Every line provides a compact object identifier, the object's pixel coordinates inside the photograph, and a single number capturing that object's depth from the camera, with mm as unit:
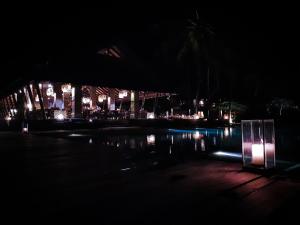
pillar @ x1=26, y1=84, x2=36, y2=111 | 26188
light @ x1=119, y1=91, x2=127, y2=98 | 27891
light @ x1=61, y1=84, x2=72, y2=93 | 26209
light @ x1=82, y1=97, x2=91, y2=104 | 30612
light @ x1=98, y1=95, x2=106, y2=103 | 31703
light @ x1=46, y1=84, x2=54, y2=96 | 26891
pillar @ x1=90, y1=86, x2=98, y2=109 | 33281
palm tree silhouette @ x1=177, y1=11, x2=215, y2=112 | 31812
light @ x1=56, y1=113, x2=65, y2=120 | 25966
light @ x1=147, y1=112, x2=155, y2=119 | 32156
